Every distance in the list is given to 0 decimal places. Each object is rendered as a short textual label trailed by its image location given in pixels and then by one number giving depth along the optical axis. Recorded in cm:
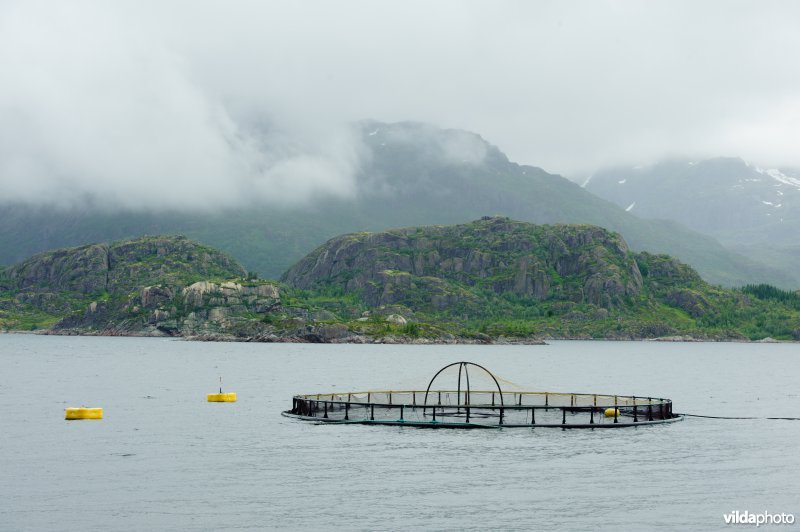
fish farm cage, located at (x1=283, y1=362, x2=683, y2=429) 9394
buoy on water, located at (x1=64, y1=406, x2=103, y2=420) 10838
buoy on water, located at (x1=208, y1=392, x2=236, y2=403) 13450
